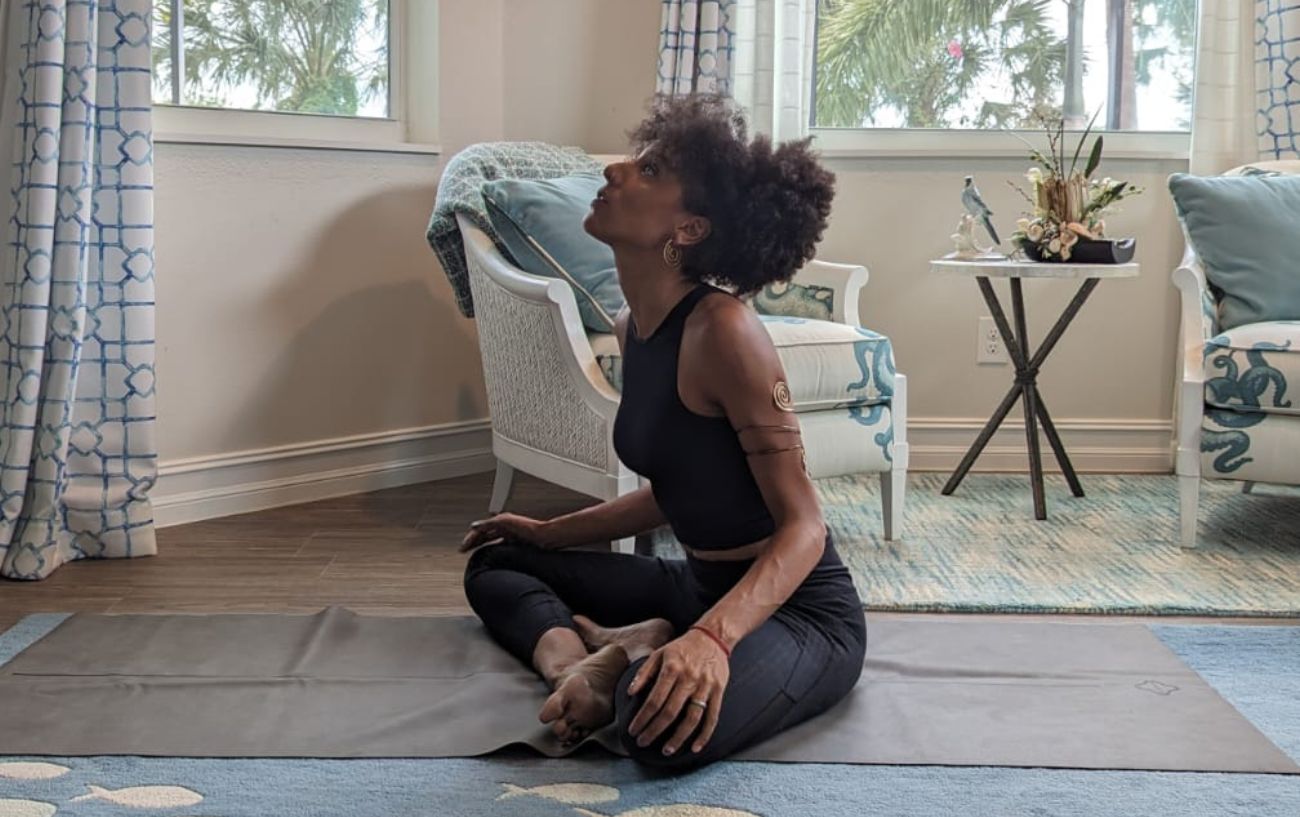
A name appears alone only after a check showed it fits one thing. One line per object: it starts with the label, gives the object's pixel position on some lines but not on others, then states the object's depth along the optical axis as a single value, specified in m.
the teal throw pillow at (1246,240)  3.30
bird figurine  3.54
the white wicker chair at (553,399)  2.86
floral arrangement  3.36
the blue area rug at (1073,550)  2.66
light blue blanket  3.21
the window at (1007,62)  4.02
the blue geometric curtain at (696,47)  3.79
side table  3.31
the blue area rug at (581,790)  1.68
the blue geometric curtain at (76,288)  2.73
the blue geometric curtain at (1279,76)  3.70
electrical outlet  4.02
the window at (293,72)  3.39
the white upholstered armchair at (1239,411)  2.96
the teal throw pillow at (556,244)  3.04
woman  1.83
